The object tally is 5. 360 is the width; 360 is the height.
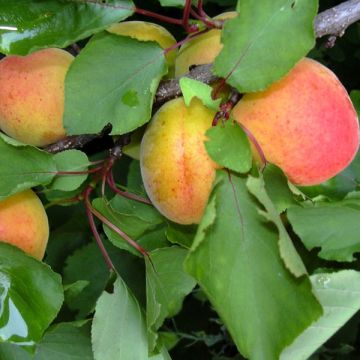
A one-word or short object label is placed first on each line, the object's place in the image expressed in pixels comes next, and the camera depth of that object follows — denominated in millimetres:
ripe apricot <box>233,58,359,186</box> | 284
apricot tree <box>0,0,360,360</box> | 270
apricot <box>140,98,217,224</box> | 292
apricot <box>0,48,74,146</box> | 341
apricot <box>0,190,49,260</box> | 330
